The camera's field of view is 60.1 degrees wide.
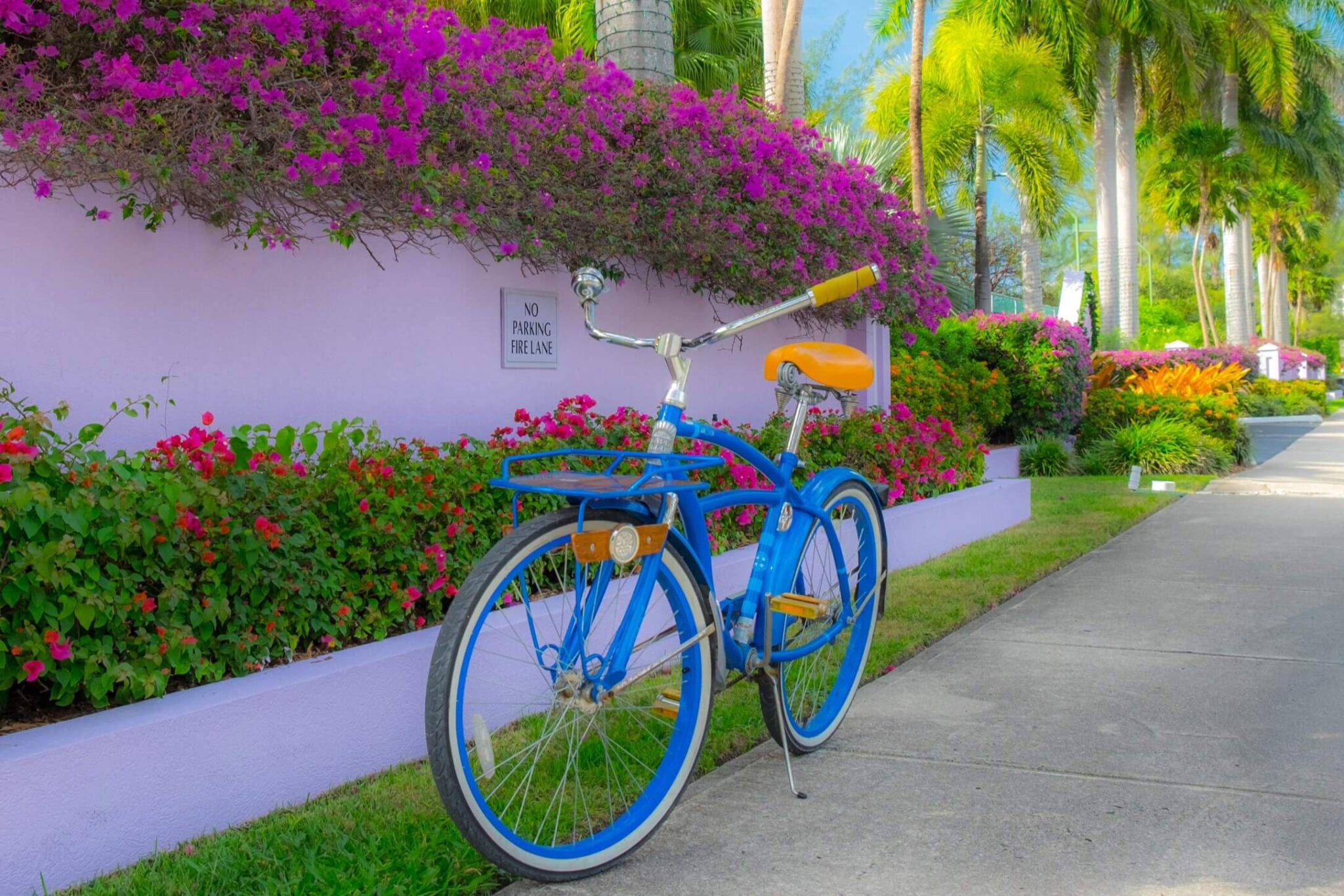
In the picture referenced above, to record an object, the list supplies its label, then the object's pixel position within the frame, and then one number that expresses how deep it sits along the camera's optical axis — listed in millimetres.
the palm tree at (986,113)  23438
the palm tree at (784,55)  9961
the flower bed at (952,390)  10164
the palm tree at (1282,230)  42719
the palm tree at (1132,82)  26234
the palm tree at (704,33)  23797
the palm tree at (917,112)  16969
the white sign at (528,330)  5426
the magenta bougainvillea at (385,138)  3633
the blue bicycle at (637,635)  2660
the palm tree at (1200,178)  31547
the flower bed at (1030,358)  13633
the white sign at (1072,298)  20000
